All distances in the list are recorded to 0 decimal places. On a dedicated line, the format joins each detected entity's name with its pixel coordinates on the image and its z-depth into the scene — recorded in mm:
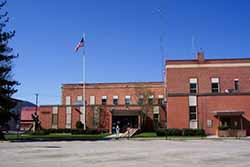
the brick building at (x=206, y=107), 40226
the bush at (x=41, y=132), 47162
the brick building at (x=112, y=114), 52182
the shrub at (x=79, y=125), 52479
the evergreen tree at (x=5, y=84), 32874
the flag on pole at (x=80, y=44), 44357
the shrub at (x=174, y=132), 39087
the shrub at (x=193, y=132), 39037
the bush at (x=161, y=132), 39285
